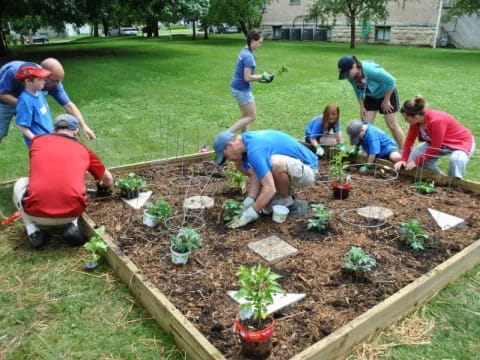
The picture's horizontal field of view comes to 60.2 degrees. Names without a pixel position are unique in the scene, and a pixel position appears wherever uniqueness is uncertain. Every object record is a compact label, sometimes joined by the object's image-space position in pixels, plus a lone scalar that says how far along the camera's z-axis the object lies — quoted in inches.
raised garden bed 92.7
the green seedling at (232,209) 142.4
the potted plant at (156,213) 140.3
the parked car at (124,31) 1816.6
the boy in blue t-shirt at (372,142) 193.6
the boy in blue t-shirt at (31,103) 144.7
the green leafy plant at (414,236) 125.2
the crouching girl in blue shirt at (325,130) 204.7
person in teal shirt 194.5
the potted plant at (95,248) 118.3
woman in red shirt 168.0
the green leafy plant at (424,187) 166.9
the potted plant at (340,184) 163.2
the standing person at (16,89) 152.7
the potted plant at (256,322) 81.6
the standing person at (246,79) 213.9
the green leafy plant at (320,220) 136.2
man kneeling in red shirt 125.0
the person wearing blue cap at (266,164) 131.9
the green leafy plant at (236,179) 167.2
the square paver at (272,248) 124.5
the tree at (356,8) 863.1
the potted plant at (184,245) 118.0
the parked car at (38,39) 1574.9
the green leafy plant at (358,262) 109.3
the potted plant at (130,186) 161.8
